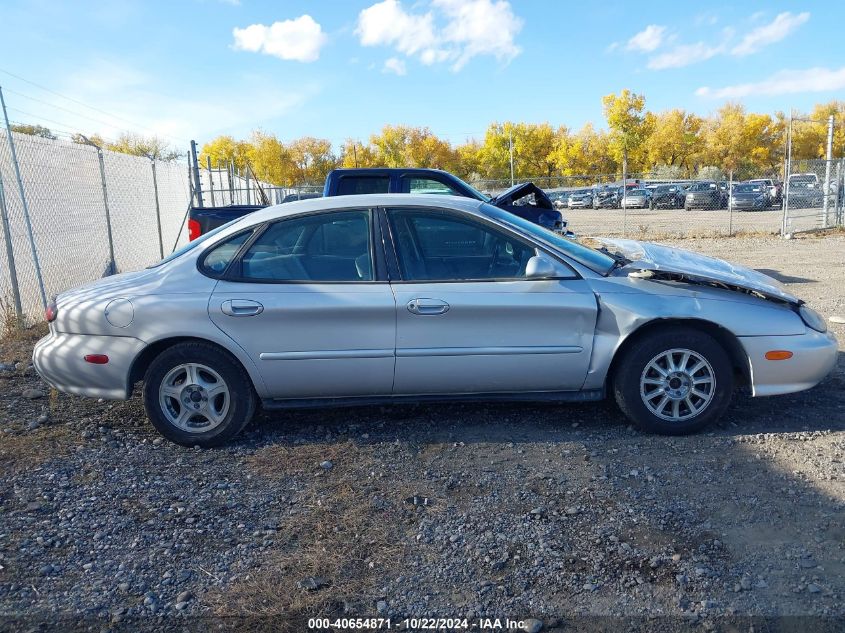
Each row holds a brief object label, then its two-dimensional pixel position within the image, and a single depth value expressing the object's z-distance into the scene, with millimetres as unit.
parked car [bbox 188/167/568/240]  9391
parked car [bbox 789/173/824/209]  22752
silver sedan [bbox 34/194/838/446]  4344
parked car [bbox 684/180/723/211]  35781
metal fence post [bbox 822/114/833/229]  17391
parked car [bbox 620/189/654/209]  38875
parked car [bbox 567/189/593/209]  45000
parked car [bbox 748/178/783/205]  33312
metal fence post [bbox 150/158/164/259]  13773
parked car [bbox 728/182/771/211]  32656
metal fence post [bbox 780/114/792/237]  16341
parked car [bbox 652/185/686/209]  38438
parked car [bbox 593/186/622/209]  42509
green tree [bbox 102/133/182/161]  58188
